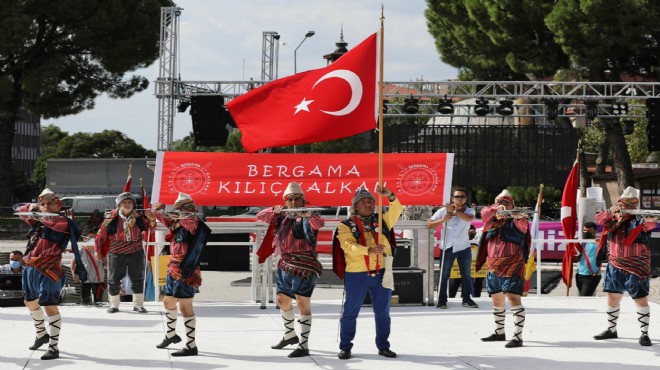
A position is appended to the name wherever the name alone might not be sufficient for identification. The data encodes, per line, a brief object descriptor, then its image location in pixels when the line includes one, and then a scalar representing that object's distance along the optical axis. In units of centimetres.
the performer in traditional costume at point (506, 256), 978
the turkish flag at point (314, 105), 1145
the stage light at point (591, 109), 2688
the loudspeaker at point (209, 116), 2630
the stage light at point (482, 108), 2839
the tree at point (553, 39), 3350
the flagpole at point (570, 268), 1584
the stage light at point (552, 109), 2759
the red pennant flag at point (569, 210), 1623
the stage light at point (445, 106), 2795
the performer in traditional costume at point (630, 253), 986
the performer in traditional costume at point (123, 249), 1221
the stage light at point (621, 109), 2766
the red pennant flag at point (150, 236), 1447
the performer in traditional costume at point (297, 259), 941
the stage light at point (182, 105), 2673
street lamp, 4608
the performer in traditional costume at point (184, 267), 929
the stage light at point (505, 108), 2797
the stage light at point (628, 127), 3462
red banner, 1327
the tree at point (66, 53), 4119
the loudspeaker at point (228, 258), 2261
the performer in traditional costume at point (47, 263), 922
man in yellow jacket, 905
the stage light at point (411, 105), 2812
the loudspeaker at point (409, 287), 1316
